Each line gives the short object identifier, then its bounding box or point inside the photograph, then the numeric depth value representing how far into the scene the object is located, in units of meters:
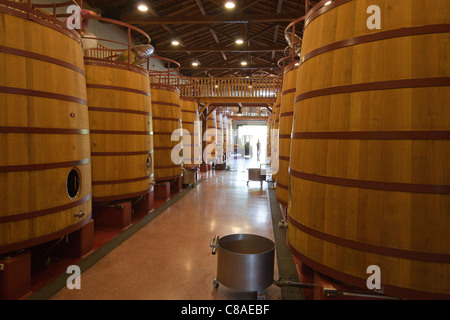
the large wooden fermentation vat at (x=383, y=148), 1.71
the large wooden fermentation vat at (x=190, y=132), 9.85
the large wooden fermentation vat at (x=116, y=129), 4.52
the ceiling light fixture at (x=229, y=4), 10.36
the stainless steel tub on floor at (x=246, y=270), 2.54
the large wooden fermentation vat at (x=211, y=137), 14.38
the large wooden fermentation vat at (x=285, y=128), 4.15
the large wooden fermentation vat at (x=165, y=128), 7.02
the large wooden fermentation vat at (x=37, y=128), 2.56
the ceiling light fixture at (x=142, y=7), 10.49
